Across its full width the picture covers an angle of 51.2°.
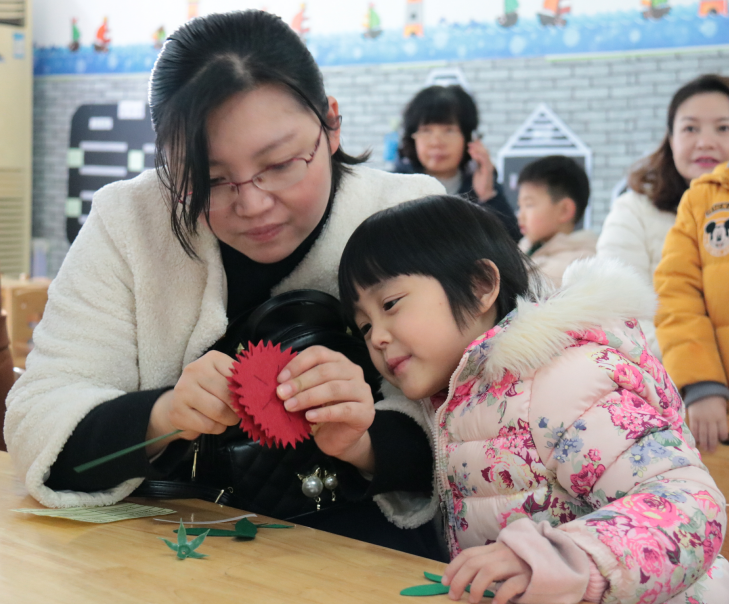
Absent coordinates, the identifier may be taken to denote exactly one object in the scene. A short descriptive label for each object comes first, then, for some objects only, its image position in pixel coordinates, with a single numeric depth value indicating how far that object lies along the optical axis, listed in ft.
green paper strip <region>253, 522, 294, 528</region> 3.42
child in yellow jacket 7.03
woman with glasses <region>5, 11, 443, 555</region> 3.69
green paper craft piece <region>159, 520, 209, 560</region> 2.98
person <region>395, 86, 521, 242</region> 12.01
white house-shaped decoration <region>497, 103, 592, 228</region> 16.22
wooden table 2.61
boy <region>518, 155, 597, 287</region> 12.68
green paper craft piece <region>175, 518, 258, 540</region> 3.24
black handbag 3.97
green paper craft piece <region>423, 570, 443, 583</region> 2.78
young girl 2.73
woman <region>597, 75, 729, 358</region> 9.58
